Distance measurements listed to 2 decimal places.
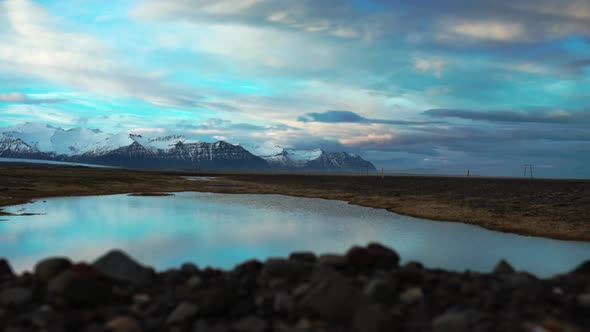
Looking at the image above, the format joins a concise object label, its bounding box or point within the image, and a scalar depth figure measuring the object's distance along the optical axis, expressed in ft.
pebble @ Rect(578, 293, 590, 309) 41.57
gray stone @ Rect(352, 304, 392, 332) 34.88
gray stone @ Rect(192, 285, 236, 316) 39.83
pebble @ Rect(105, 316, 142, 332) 34.42
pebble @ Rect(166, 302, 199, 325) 37.86
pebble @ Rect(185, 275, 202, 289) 47.85
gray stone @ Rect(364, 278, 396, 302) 43.34
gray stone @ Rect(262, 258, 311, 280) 50.85
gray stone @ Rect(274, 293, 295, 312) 40.86
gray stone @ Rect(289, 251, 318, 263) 59.41
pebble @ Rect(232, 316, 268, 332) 35.83
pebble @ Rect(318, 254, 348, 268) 55.11
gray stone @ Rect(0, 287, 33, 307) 42.59
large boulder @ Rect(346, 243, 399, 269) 56.24
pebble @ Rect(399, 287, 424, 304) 43.88
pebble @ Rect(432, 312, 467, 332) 34.37
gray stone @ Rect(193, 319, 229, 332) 35.40
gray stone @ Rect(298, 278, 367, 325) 37.52
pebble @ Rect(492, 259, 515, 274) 56.55
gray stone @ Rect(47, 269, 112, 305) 41.83
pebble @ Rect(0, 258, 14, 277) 54.38
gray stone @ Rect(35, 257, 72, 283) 48.24
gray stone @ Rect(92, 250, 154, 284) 49.19
